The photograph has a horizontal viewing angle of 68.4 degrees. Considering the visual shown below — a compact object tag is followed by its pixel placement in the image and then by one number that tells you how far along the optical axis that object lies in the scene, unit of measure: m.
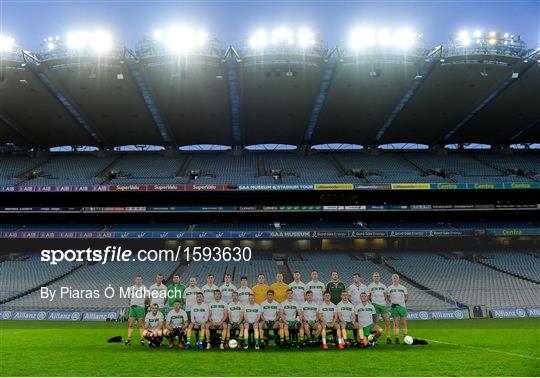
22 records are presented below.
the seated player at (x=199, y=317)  9.80
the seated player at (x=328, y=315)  9.70
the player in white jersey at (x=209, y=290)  10.41
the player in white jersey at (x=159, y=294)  10.52
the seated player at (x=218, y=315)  9.81
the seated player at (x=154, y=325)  9.91
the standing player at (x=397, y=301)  11.05
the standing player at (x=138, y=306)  10.99
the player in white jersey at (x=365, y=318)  9.91
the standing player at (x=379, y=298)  10.88
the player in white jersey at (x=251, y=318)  9.55
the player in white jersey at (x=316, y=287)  10.49
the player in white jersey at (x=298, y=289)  10.65
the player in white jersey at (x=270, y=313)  9.91
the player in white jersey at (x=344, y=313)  9.74
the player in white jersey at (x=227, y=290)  10.73
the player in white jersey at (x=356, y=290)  10.76
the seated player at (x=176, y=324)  9.90
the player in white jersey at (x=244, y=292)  10.30
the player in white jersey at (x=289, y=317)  9.80
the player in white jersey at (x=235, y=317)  9.77
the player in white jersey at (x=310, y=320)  9.91
